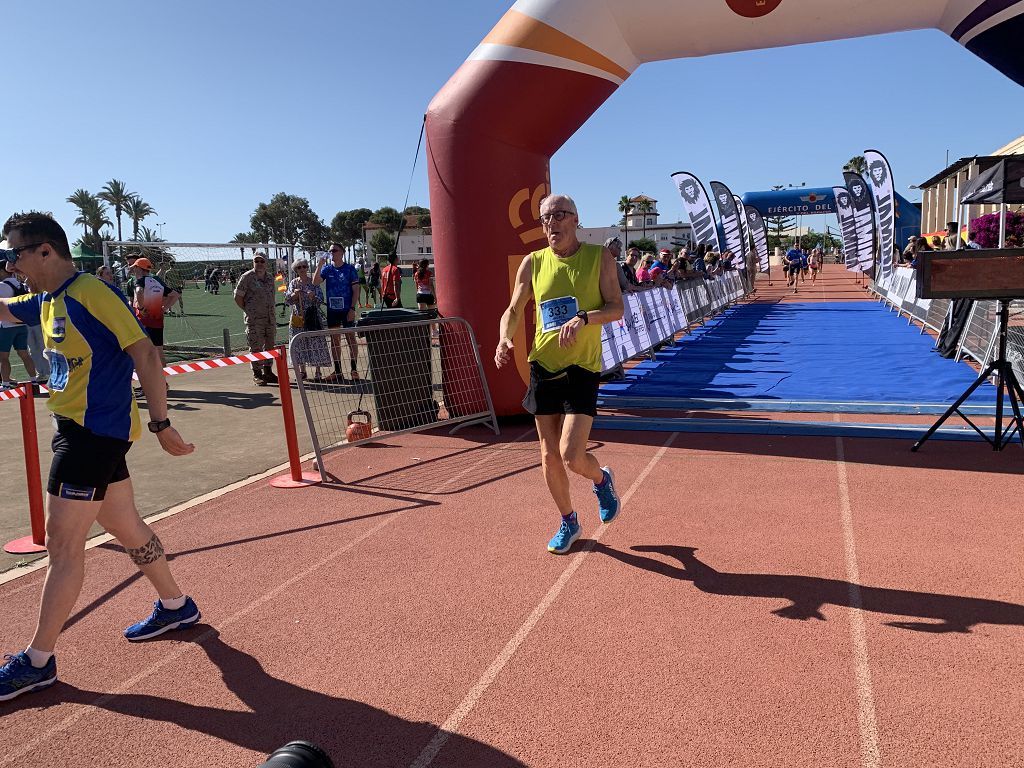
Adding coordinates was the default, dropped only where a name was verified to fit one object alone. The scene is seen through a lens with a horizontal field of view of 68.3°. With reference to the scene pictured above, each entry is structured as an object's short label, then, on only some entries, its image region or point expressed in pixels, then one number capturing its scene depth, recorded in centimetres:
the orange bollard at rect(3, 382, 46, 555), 487
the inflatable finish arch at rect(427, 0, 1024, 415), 728
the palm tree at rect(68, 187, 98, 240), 8900
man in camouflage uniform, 1143
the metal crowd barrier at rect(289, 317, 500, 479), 782
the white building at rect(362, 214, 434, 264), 7431
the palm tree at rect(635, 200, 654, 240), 13615
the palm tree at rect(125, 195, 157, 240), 9044
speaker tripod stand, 604
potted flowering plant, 1866
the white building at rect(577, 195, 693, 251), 13038
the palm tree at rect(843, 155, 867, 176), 10525
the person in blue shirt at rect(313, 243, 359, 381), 1141
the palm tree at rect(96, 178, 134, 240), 8785
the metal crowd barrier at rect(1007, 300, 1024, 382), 818
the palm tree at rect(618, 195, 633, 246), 13425
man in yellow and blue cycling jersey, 318
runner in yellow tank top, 433
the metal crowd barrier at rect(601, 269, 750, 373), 1144
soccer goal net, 1504
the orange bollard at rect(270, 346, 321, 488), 633
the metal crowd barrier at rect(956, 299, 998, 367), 1045
